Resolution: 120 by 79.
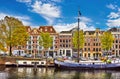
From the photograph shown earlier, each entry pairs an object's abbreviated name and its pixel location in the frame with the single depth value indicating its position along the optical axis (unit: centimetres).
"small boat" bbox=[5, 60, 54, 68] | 3562
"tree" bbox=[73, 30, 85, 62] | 4675
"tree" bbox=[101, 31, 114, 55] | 4539
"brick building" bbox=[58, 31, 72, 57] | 5451
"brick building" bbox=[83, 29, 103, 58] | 5472
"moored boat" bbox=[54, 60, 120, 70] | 3403
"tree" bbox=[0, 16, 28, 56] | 3748
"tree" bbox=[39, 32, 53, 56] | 4578
